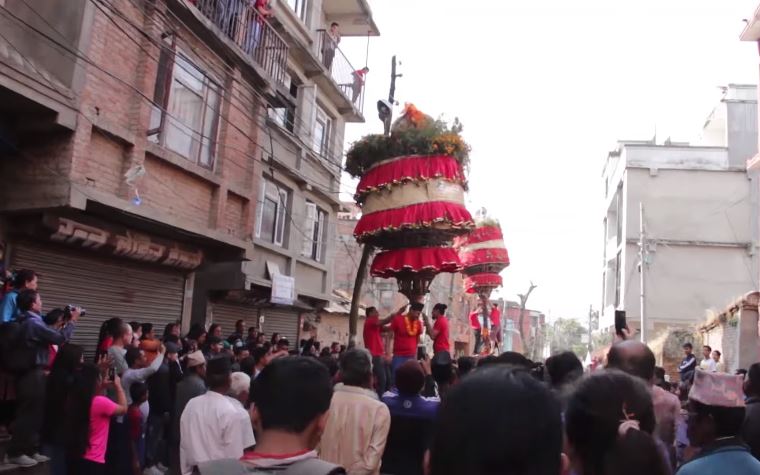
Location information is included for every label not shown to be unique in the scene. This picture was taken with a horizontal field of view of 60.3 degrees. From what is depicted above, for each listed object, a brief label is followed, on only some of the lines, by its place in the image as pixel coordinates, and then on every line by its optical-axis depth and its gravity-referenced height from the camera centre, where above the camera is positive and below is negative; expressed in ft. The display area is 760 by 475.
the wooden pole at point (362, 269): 39.11 +3.70
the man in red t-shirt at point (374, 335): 32.64 -0.19
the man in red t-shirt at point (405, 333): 31.65 +0.00
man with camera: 23.24 -2.61
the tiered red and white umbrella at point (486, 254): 56.90 +7.27
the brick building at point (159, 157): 29.81 +8.69
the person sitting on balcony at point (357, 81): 70.28 +26.55
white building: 118.73 +23.77
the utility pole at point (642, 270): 92.43 +11.20
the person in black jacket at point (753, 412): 14.78 -1.26
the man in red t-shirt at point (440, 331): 33.06 +0.20
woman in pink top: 18.85 -3.14
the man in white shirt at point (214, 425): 15.40 -2.49
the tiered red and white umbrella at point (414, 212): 30.91 +5.76
